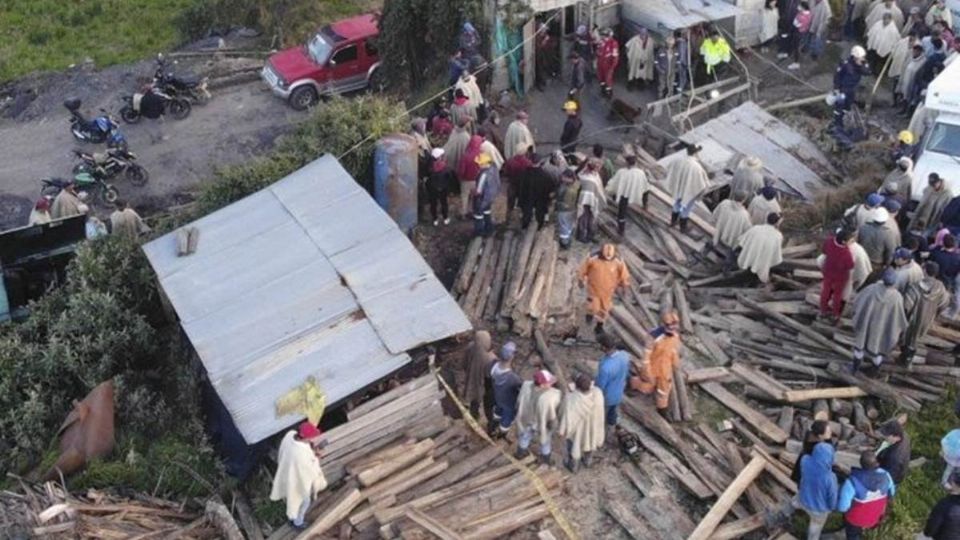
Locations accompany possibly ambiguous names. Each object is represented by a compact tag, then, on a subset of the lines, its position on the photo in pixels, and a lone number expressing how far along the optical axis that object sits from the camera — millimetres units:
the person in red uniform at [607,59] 22266
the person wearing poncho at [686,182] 16953
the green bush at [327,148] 17734
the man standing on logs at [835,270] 14609
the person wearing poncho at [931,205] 16328
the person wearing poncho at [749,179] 17156
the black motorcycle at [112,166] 22047
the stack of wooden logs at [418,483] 11961
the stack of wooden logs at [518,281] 15469
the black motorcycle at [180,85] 25203
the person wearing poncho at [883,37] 22531
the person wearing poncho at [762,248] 15523
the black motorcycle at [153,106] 24797
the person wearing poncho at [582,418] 12336
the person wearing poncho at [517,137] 18141
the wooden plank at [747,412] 13656
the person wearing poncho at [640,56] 22703
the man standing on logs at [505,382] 12867
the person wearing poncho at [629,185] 17047
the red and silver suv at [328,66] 25719
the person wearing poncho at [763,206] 15898
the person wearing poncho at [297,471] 11531
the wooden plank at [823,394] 14195
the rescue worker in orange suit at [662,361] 13195
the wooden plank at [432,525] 11648
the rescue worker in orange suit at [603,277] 14477
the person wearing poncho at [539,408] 12406
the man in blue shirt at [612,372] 12789
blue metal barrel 17250
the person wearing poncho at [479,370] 13250
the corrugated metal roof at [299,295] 13008
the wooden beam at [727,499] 12154
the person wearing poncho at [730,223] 15906
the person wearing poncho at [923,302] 13930
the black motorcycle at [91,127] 23391
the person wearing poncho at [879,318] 13680
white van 17547
